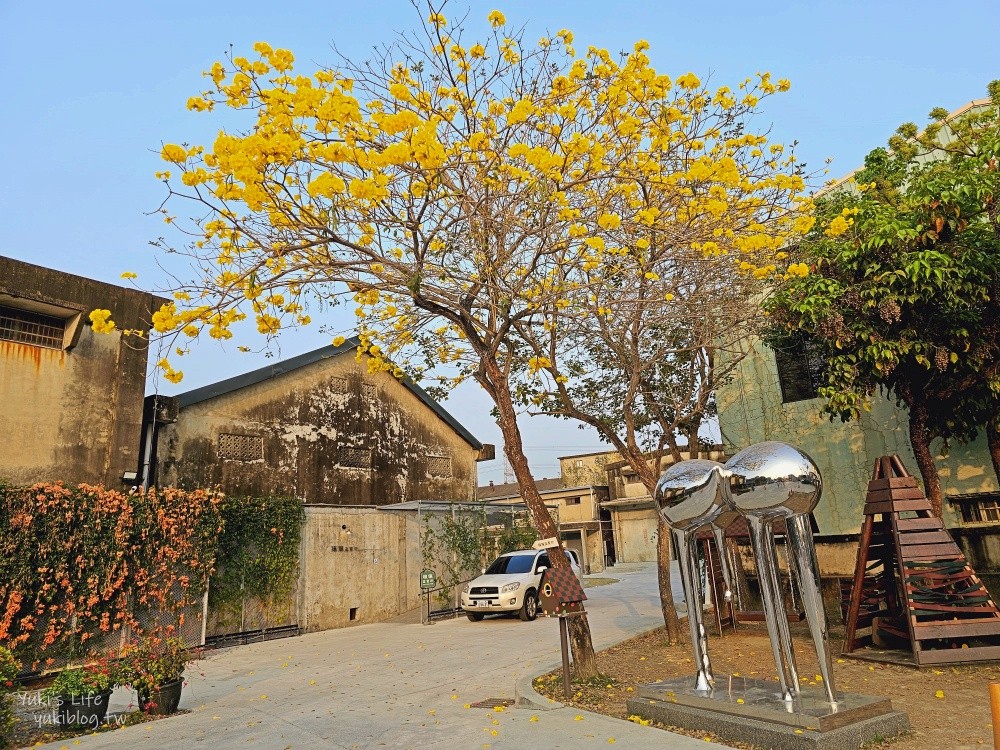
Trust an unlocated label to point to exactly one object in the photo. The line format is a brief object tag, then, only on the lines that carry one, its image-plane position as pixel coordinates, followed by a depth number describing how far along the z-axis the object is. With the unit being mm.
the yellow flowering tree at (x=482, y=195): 6863
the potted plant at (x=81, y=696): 7012
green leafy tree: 9398
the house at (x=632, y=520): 36031
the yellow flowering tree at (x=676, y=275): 8609
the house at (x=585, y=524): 37906
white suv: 15164
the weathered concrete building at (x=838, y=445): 12383
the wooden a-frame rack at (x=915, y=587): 7668
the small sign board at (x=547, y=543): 7242
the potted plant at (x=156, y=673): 7488
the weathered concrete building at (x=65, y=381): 11594
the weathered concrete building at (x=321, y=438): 15531
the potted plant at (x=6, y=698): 6492
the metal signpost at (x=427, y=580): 15711
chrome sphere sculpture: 5477
